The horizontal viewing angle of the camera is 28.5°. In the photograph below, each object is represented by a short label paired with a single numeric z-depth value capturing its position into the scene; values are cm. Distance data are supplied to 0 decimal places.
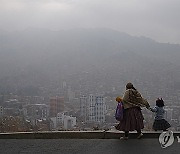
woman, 829
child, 880
